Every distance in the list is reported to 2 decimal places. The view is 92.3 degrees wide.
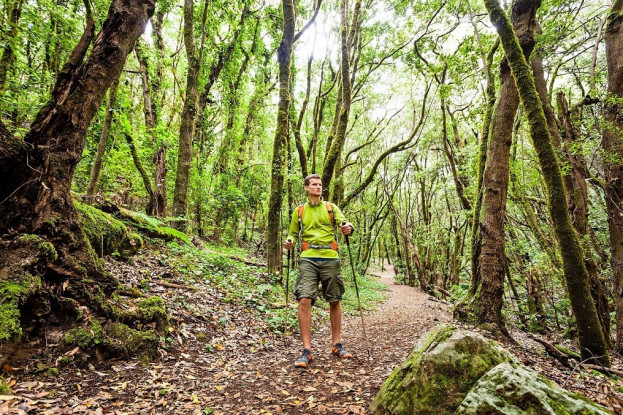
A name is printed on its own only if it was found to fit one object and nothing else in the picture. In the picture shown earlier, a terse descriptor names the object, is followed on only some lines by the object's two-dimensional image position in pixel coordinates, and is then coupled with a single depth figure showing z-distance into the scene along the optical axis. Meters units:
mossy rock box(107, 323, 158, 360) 3.60
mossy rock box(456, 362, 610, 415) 1.78
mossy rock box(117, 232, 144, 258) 6.21
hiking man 4.48
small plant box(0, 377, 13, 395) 2.38
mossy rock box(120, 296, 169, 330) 3.96
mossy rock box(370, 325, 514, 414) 2.35
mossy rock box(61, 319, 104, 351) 3.24
